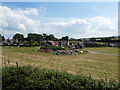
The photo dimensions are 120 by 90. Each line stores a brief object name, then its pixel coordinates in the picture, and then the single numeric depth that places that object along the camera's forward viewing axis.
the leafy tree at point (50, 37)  96.35
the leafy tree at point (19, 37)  94.75
